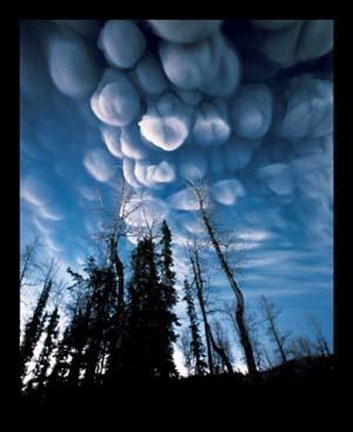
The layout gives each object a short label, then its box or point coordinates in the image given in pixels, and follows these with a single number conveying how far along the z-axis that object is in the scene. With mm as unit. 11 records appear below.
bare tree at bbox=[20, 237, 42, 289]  22628
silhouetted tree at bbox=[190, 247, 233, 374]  20405
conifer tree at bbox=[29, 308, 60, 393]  33875
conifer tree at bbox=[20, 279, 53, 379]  31169
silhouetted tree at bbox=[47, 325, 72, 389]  13066
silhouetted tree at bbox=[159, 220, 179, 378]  16194
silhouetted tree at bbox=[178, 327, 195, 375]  37775
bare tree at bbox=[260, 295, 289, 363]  38000
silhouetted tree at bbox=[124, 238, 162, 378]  14469
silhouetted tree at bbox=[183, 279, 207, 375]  27797
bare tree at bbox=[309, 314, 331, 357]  44819
